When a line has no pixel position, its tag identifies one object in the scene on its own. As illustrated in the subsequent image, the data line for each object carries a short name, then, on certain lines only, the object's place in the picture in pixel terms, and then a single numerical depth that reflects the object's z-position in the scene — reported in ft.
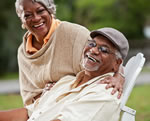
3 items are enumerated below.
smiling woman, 13.25
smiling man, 10.20
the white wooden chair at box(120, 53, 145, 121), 10.51
